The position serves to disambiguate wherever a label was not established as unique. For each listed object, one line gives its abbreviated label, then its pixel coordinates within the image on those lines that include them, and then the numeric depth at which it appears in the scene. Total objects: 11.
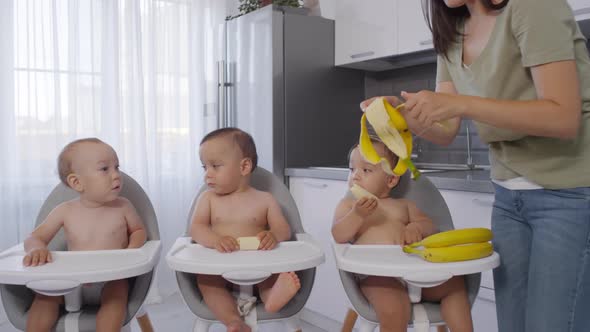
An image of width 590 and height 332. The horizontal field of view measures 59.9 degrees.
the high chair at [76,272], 1.21
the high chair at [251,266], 1.25
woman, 0.91
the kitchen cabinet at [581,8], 1.84
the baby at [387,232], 1.36
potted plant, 2.87
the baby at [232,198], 1.66
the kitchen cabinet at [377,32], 2.44
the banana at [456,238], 1.24
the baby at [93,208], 1.61
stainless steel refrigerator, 2.76
